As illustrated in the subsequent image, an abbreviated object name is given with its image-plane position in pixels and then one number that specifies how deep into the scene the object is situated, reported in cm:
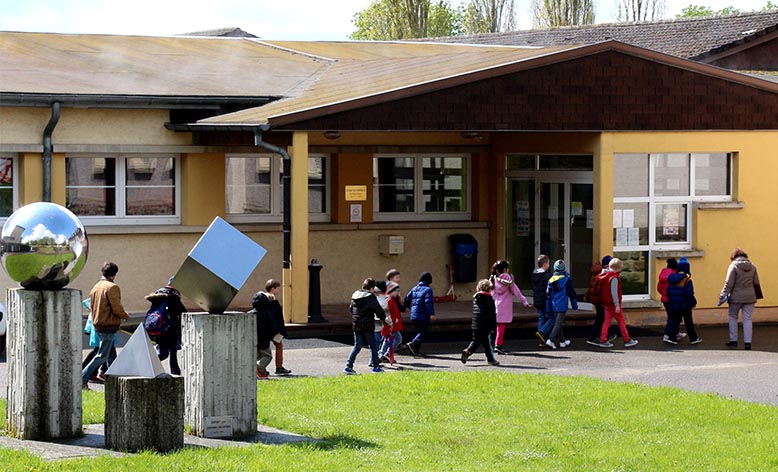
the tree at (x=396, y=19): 7750
